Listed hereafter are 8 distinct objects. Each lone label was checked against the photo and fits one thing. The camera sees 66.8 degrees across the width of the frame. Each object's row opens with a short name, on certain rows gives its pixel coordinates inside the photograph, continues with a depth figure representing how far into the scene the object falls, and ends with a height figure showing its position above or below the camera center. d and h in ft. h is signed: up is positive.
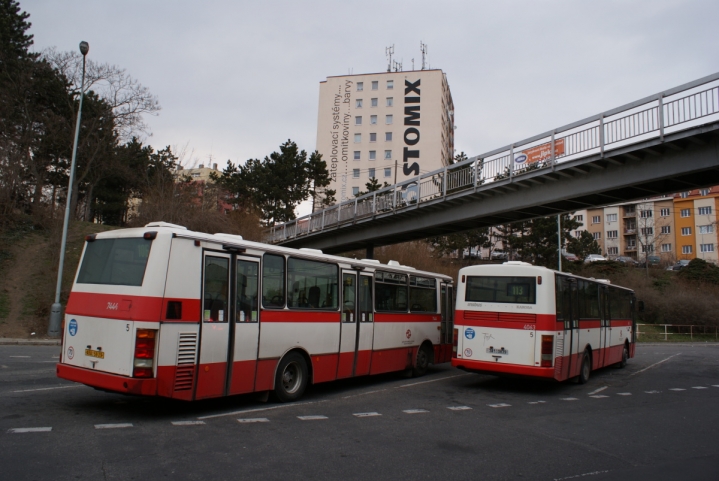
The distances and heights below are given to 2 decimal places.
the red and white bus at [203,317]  25.44 -0.82
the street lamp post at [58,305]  71.00 -1.29
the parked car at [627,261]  222.89 +24.19
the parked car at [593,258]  218.67 +24.04
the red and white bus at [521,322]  40.70 -0.71
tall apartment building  272.31 +91.89
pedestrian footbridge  51.06 +15.94
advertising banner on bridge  62.13 +18.76
